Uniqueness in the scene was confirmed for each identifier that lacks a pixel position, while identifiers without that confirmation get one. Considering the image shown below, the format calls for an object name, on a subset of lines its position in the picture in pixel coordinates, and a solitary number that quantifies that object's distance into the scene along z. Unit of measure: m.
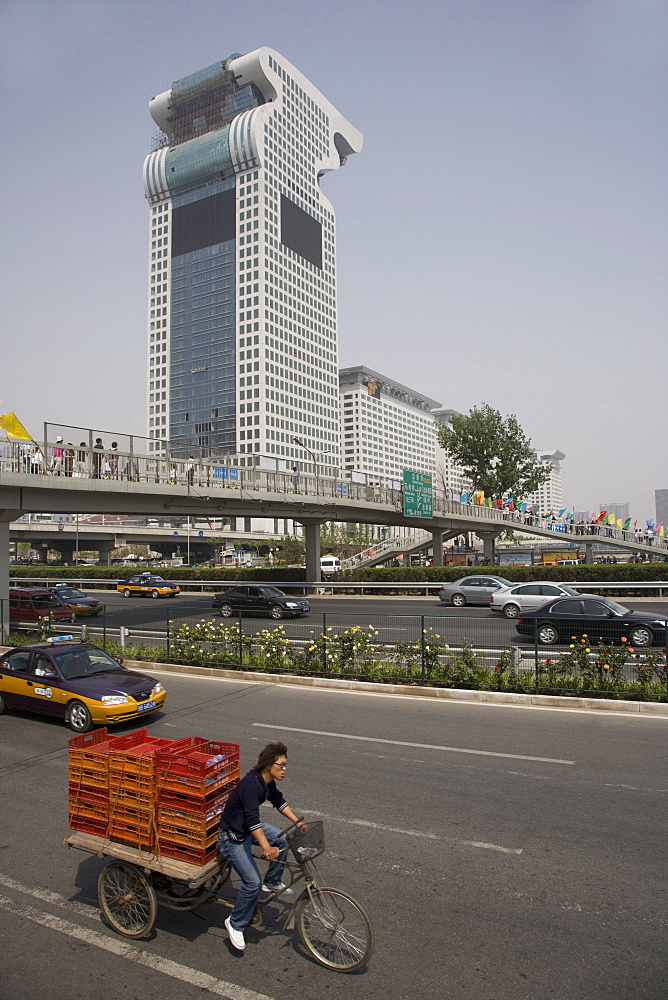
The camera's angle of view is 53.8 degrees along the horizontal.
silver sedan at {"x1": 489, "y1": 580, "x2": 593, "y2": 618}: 26.75
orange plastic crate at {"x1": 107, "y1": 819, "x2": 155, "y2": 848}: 4.97
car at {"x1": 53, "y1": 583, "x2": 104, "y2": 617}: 31.03
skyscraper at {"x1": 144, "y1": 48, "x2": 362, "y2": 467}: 161.88
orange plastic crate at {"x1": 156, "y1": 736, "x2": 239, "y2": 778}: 4.93
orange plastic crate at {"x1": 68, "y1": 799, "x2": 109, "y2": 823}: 5.25
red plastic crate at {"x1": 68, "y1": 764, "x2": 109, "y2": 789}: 5.25
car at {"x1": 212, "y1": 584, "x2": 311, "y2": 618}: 28.42
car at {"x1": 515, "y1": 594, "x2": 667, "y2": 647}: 15.11
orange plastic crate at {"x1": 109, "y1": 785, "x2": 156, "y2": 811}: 4.98
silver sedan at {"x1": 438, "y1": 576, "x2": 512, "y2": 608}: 33.45
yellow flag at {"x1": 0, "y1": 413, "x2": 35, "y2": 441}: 23.36
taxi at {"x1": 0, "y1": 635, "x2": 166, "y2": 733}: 11.10
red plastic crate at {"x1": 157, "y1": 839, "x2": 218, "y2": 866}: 4.78
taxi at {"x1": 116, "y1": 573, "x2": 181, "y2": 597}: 44.28
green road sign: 47.66
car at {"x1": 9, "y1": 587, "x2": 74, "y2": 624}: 27.28
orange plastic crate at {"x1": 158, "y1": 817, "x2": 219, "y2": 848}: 4.79
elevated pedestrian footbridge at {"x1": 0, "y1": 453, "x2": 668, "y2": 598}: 24.38
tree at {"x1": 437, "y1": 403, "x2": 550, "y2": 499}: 68.31
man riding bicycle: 4.63
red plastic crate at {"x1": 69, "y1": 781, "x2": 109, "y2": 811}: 5.25
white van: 70.50
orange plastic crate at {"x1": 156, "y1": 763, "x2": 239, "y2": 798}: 4.82
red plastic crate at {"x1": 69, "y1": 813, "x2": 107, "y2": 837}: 5.26
